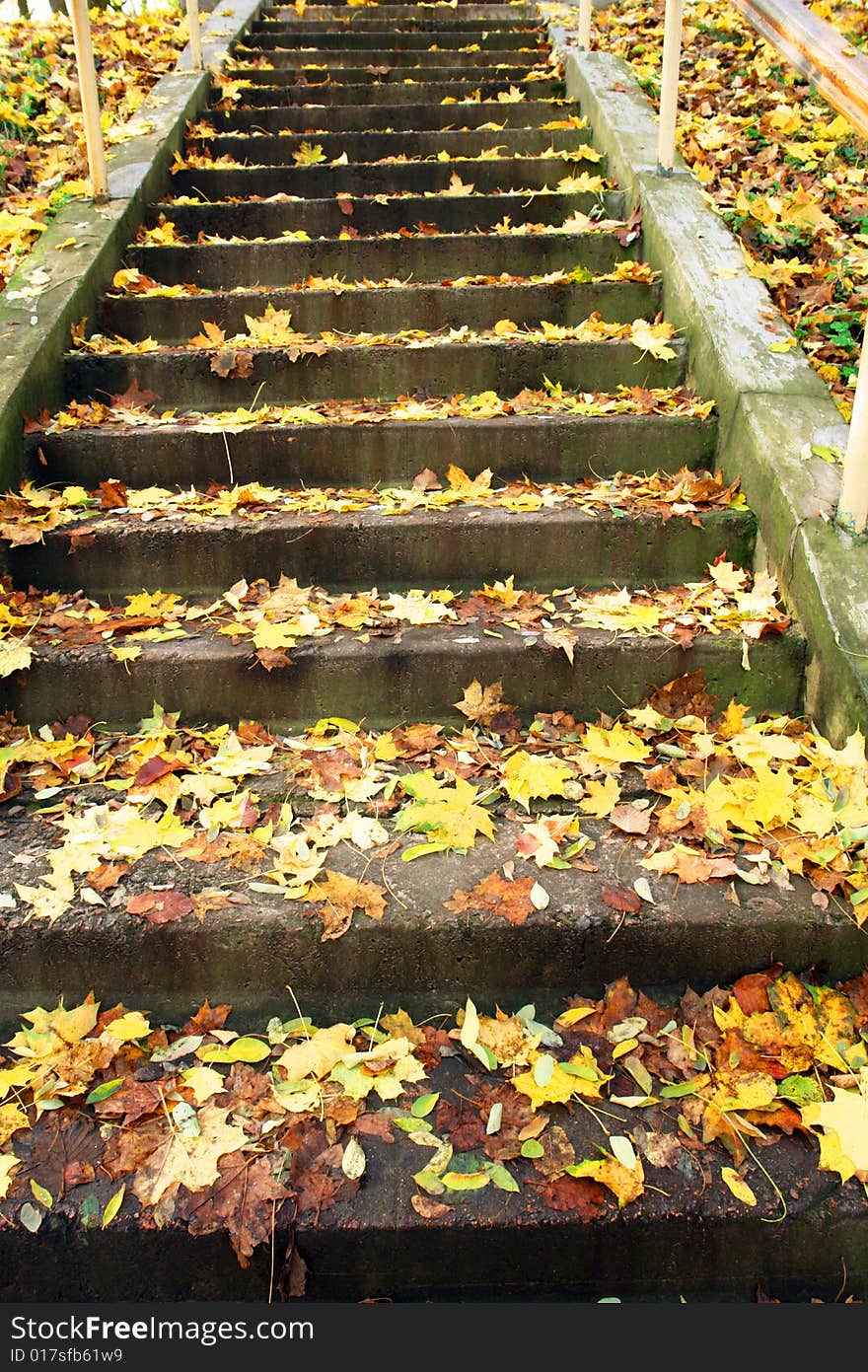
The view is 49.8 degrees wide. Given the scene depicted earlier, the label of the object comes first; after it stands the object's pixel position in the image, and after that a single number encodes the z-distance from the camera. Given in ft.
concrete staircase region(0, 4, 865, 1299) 5.37
